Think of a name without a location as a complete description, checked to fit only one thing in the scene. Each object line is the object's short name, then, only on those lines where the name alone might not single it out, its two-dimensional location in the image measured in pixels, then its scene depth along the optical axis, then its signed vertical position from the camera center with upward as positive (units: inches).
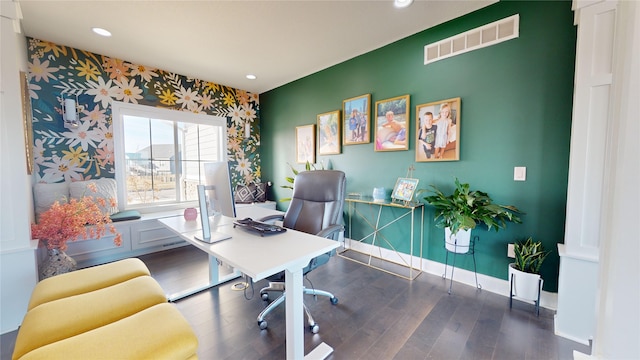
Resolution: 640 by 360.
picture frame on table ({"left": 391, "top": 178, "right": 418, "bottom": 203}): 96.9 -9.3
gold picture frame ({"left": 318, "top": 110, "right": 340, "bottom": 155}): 129.4 +19.1
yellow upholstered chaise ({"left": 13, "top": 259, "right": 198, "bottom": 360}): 34.2 -25.9
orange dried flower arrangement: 79.4 -18.7
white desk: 45.1 -18.1
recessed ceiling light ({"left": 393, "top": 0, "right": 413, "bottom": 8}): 79.0 +55.0
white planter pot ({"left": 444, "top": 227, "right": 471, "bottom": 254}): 81.6 -25.4
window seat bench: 104.9 -35.7
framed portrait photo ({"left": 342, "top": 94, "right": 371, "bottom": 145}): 116.5 +24.0
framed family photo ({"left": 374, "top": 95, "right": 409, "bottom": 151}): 103.3 +19.4
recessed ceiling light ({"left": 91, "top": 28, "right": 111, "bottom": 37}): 94.4 +54.5
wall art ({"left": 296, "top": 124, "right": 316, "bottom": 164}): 142.4 +14.3
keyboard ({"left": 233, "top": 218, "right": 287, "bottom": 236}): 63.4 -16.6
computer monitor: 58.8 -7.4
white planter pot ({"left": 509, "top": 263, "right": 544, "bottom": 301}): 71.5 -35.7
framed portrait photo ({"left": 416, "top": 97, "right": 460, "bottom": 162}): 90.0 +14.3
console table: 100.3 -37.4
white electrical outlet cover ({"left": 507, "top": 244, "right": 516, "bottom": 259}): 80.9 -28.7
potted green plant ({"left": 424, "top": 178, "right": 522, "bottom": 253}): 76.0 -15.2
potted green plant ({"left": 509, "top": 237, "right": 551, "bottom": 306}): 71.7 -32.2
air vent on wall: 78.6 +45.8
